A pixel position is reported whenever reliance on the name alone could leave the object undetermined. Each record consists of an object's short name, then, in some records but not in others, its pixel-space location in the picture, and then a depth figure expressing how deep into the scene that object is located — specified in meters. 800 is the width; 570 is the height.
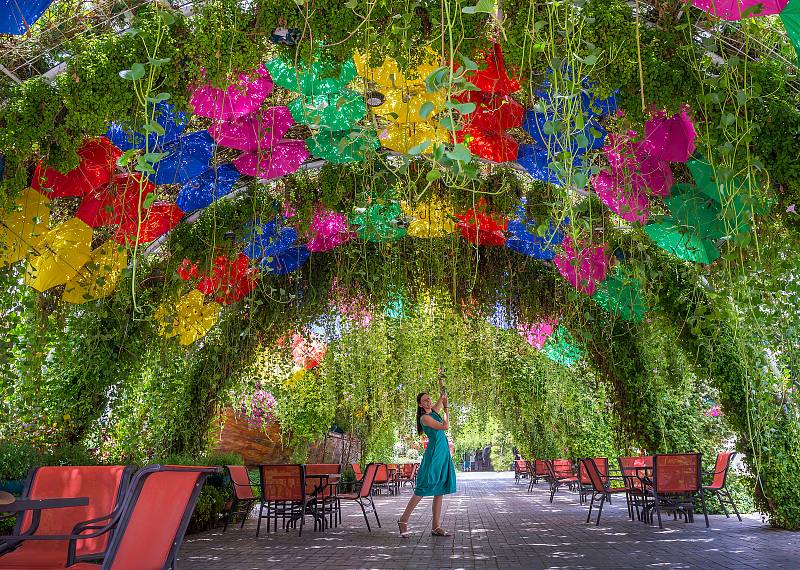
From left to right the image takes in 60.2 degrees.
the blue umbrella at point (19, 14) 4.05
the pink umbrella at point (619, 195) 5.45
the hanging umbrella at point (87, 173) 5.94
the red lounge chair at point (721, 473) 7.96
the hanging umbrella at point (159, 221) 7.02
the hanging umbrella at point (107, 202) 6.33
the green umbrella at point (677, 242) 5.89
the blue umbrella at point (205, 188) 6.88
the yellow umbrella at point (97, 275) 6.46
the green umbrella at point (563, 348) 9.67
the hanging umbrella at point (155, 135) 5.35
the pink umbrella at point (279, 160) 6.53
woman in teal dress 6.80
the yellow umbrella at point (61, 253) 6.56
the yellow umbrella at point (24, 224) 5.50
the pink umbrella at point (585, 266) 7.38
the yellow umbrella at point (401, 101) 5.15
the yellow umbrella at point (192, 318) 8.52
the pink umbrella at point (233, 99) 5.27
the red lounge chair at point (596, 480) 8.09
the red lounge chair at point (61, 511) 2.89
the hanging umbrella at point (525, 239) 7.44
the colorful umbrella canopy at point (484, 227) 7.27
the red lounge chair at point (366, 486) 7.80
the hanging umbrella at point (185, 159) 6.03
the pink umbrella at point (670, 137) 5.21
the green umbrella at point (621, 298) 7.13
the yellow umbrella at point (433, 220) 7.40
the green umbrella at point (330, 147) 5.86
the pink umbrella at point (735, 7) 3.70
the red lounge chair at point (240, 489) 8.10
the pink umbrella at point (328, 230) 7.89
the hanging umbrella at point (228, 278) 7.93
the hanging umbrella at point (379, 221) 7.08
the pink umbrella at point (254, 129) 5.94
